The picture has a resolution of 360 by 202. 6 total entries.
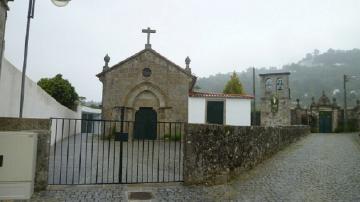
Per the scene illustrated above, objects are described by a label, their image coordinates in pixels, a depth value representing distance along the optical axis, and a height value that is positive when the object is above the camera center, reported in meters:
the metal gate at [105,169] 7.29 -1.38
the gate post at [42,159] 6.11 -0.77
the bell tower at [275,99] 30.75 +2.36
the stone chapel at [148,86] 22.08 +2.40
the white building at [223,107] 22.62 +1.11
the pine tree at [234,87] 39.56 +4.47
